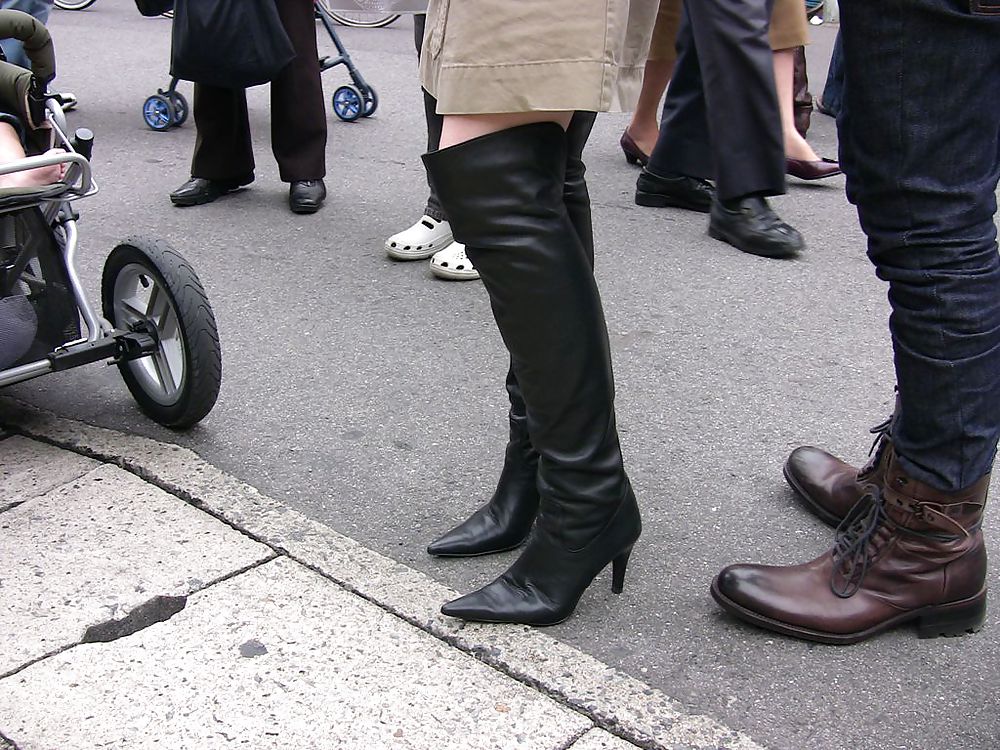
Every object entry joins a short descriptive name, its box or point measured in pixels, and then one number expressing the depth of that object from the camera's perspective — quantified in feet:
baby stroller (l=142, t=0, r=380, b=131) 20.08
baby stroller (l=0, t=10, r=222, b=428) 8.98
